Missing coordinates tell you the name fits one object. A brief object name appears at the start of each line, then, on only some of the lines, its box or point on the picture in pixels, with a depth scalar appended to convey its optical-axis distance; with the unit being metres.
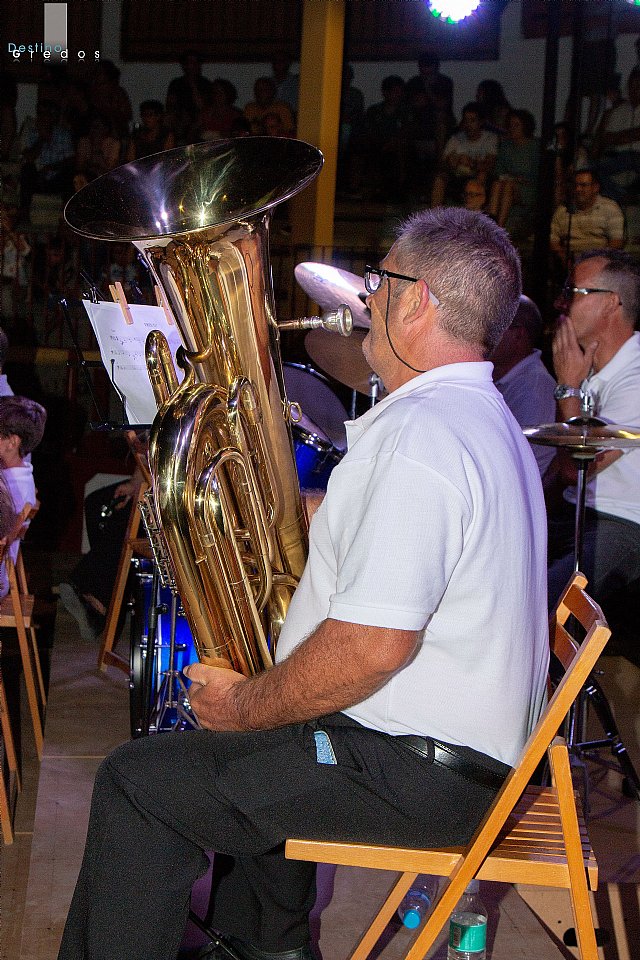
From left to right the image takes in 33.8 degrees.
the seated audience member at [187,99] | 7.51
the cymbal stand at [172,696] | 3.15
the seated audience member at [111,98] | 7.36
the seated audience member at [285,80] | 7.62
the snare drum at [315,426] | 3.21
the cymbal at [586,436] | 3.00
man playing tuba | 1.59
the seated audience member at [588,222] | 6.73
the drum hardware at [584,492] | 3.01
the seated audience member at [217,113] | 7.61
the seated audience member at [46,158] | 7.34
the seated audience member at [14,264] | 7.20
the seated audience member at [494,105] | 7.30
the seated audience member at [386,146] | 7.55
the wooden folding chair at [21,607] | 3.35
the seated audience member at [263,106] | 7.59
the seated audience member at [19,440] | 3.71
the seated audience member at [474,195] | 7.32
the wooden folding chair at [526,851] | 1.63
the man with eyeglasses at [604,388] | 3.66
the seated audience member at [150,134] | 7.42
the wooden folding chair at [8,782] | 2.91
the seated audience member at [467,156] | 7.32
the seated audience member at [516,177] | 7.17
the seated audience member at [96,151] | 7.36
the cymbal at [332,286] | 3.02
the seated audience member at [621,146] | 6.59
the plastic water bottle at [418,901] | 2.43
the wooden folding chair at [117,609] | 4.34
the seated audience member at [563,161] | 6.86
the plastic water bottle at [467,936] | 2.19
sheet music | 2.76
